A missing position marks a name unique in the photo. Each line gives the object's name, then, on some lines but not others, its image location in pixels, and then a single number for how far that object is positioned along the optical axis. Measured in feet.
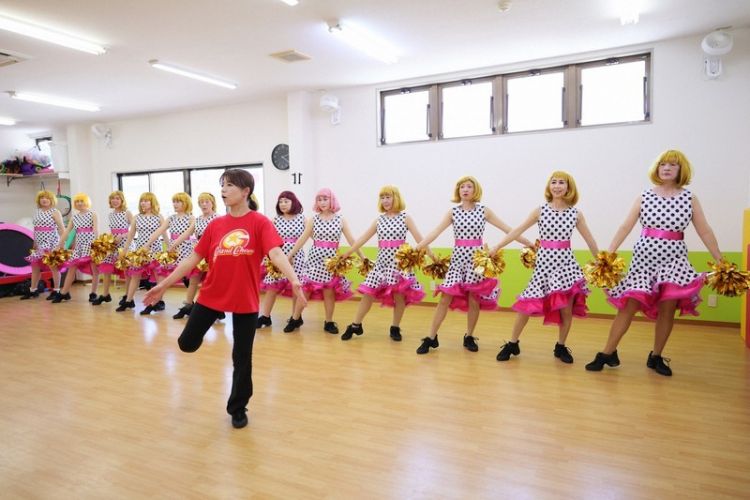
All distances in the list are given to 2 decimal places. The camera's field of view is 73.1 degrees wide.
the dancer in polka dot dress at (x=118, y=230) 25.52
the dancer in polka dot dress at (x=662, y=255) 12.98
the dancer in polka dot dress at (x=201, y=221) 21.91
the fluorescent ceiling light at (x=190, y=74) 22.24
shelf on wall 36.86
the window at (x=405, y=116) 25.63
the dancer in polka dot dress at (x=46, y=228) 27.76
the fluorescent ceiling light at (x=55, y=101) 27.40
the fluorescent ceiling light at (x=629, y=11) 16.28
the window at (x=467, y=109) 24.08
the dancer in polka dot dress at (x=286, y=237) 20.02
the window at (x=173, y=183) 32.45
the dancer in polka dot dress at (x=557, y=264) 14.43
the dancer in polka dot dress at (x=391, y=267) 17.37
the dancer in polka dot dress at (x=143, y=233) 24.36
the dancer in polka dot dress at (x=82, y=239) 26.63
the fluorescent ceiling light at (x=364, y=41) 18.04
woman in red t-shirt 9.96
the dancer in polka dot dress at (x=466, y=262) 15.89
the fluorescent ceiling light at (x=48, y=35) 17.25
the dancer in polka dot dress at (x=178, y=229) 23.16
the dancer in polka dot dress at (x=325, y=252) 18.93
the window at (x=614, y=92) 20.95
